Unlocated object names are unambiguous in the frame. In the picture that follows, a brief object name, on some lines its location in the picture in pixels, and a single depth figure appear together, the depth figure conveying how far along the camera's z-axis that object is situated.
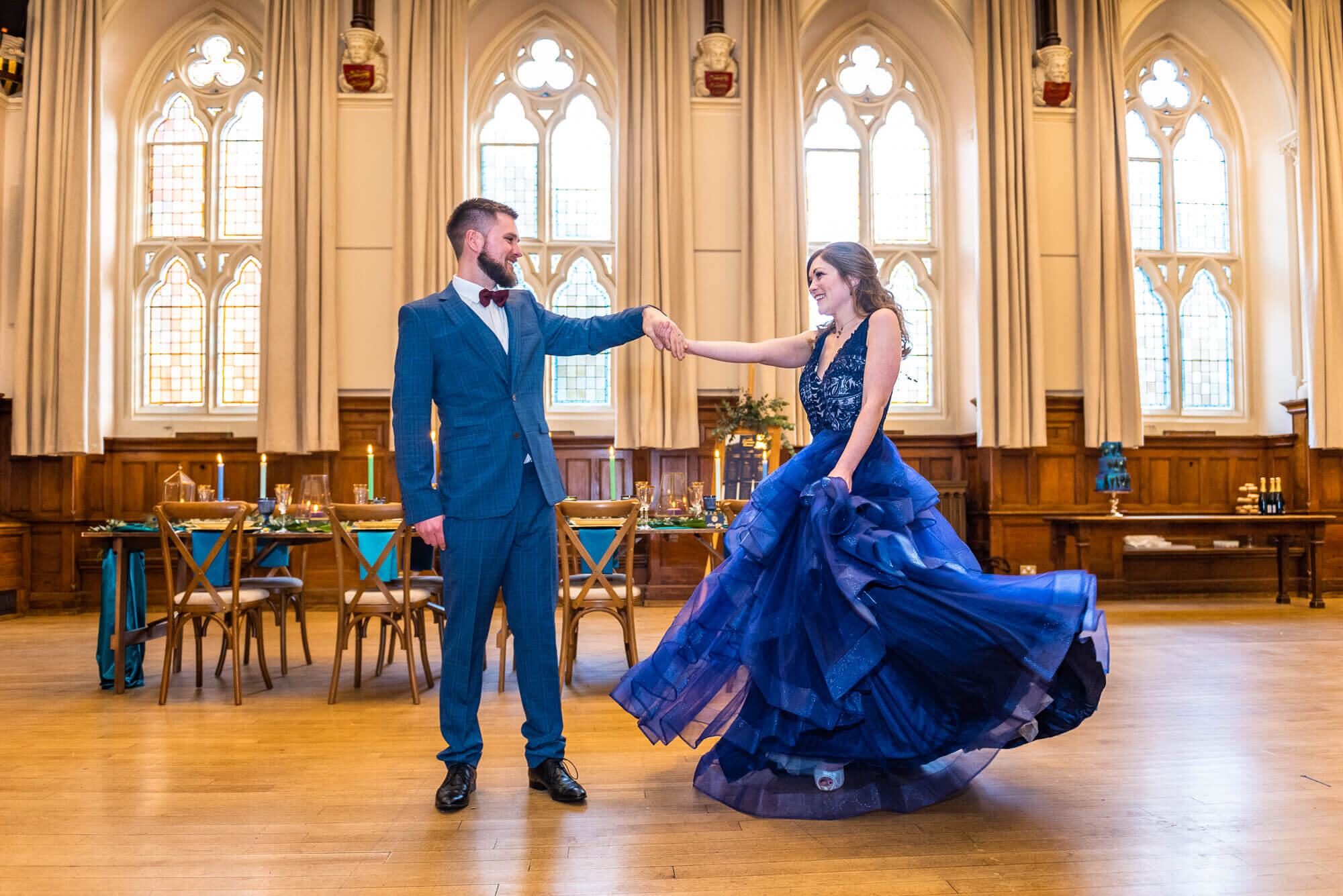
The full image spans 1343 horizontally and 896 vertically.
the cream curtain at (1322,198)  8.40
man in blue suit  2.75
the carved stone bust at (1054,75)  8.39
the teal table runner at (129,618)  4.65
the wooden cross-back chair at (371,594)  4.39
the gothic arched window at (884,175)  9.17
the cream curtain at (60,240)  7.74
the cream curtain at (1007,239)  8.23
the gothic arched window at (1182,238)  9.32
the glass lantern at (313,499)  5.49
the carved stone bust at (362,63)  8.02
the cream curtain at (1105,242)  8.35
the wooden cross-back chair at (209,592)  4.39
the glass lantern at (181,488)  5.21
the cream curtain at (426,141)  8.06
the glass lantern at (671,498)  5.51
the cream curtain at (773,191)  8.15
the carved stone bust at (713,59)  8.23
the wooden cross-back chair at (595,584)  4.56
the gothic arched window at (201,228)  8.80
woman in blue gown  2.54
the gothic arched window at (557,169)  8.96
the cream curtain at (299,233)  7.93
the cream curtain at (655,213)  8.10
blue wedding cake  8.25
